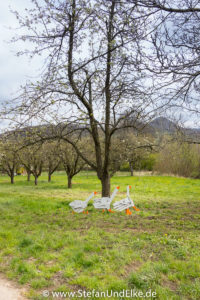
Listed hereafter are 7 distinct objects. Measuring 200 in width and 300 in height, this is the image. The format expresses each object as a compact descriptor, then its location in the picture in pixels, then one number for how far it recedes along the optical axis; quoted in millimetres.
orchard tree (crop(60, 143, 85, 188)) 18672
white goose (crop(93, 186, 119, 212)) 8461
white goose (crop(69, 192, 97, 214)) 8594
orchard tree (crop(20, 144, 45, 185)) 22234
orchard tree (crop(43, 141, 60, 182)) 17391
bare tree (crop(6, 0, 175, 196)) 5799
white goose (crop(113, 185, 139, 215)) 8328
